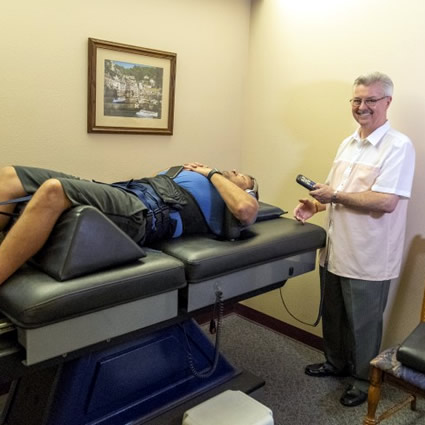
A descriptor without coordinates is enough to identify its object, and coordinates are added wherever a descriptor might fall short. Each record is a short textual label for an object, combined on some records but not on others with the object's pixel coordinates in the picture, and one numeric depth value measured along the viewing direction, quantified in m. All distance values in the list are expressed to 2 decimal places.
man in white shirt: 2.06
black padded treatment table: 1.29
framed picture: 2.22
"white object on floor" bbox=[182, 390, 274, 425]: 1.68
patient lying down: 1.41
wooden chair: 1.74
